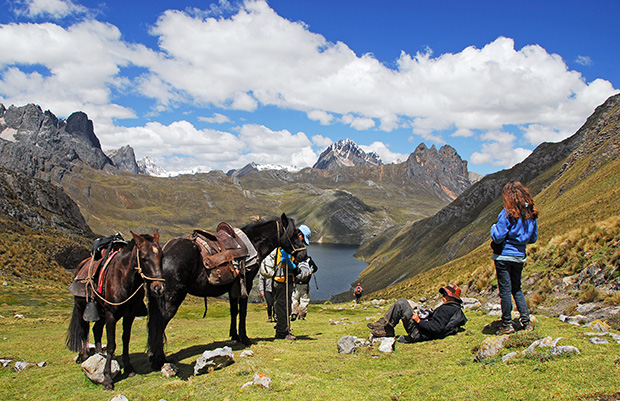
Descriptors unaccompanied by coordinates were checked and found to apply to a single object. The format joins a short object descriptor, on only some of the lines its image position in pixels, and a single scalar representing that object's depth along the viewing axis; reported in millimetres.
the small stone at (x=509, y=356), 7496
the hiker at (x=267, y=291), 17298
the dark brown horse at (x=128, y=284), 9141
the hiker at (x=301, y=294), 18125
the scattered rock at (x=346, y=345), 10516
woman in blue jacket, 9242
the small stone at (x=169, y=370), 8984
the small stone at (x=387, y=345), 10108
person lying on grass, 10914
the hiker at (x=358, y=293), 38094
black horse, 9633
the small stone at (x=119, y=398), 7195
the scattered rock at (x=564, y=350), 7027
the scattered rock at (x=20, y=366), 9992
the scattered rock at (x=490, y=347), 7996
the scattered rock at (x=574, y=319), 10297
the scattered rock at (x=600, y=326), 8977
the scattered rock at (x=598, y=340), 7729
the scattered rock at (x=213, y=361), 8859
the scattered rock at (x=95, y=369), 8617
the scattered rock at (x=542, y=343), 7406
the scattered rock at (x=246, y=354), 9961
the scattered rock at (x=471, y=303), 15962
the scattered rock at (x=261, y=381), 7474
